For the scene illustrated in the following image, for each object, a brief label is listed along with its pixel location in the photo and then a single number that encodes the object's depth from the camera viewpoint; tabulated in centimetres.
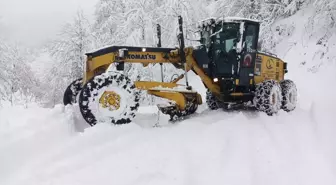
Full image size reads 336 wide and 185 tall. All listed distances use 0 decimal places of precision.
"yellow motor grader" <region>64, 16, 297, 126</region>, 642
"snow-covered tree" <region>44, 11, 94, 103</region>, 2292
